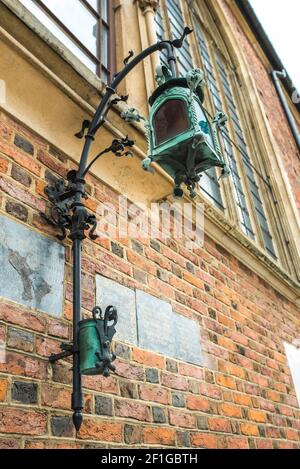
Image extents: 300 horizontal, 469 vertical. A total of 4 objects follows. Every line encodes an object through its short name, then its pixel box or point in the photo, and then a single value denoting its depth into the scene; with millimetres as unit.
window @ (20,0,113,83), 2656
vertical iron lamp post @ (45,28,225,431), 1413
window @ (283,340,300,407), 3535
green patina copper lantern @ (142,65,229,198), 1680
